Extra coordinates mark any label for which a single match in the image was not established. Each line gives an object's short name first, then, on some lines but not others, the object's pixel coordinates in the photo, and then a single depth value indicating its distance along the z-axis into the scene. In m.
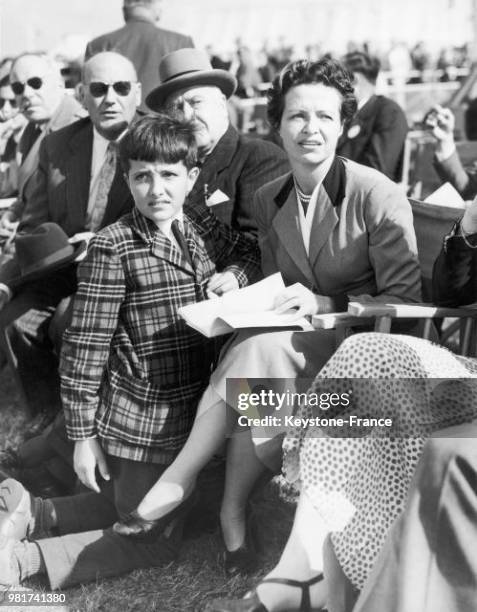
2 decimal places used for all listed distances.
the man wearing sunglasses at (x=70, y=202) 3.83
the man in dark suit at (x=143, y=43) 5.37
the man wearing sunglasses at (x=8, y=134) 6.07
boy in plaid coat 2.86
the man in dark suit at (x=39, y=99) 4.99
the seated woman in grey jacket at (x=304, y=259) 2.72
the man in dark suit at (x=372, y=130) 5.21
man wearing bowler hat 3.53
